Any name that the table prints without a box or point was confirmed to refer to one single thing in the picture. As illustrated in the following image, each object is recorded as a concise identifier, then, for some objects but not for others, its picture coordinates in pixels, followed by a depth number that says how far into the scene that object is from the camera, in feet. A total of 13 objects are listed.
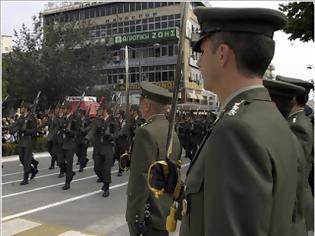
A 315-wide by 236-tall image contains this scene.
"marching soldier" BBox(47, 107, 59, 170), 38.04
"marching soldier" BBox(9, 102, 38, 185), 32.60
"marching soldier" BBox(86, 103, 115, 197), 28.89
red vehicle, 77.71
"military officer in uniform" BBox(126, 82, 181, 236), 9.55
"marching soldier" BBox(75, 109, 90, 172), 36.99
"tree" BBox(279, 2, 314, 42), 40.73
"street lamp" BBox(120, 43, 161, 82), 171.31
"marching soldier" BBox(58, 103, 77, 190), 30.70
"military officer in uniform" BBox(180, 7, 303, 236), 4.29
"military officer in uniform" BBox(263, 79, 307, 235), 12.03
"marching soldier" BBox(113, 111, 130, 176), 40.03
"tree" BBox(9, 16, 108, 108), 92.17
